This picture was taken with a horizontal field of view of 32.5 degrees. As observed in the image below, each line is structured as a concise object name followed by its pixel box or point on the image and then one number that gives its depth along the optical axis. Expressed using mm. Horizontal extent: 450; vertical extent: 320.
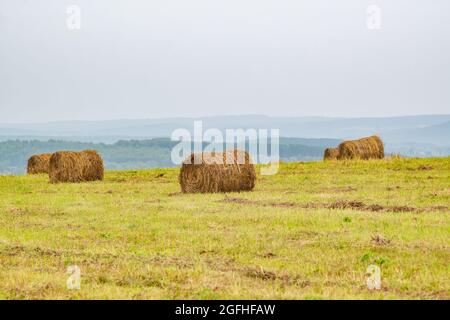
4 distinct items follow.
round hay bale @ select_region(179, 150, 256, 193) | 30406
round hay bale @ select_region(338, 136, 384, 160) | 50562
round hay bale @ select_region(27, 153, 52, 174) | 53281
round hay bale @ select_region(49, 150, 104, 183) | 39812
